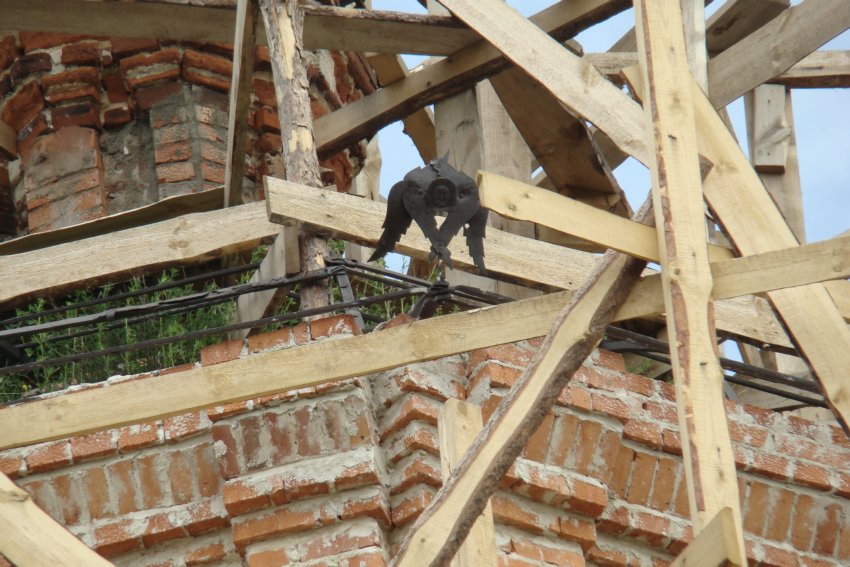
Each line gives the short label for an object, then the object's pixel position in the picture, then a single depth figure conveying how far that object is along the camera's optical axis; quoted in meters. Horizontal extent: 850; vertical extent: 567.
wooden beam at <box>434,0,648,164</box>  11.09
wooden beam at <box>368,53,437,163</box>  17.80
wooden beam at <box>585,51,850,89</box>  16.94
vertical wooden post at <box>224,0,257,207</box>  13.30
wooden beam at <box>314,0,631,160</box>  14.84
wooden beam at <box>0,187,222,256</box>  13.56
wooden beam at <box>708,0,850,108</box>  14.44
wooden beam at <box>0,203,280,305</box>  12.35
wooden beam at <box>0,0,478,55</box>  14.38
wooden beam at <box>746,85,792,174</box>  16.39
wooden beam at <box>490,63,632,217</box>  14.70
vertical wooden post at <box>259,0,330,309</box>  11.62
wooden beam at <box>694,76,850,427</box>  9.68
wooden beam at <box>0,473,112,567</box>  8.95
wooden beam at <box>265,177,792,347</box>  11.41
